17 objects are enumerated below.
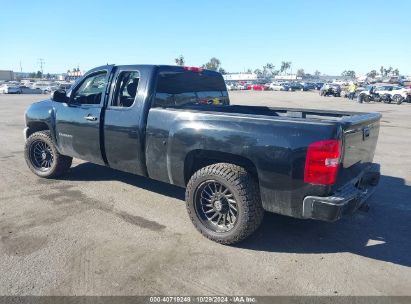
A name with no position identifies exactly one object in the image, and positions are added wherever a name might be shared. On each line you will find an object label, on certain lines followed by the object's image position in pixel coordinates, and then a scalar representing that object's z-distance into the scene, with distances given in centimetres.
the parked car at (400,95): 2794
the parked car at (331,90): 3834
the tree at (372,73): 16675
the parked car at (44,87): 5181
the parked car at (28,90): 4947
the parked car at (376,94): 2892
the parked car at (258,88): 6817
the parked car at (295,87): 6235
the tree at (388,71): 17422
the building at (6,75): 11825
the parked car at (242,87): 7575
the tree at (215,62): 18369
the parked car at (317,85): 6757
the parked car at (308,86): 6197
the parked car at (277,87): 6412
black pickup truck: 328
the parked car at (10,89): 4691
